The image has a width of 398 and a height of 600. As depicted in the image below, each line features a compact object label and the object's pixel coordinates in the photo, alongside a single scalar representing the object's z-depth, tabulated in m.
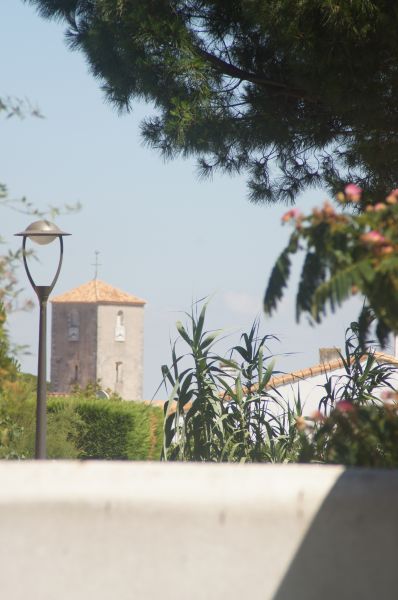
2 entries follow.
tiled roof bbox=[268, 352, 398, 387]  43.69
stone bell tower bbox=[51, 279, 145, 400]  154.87
